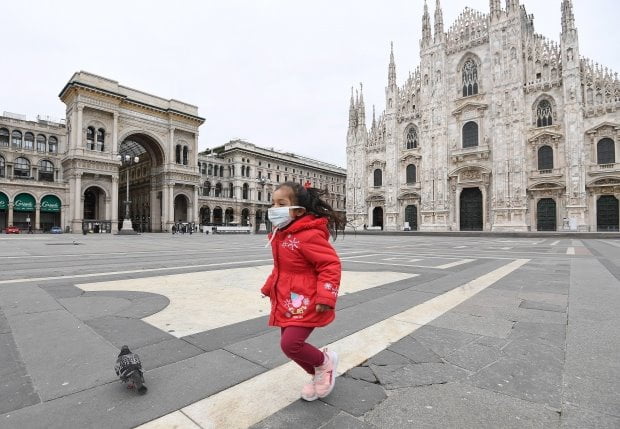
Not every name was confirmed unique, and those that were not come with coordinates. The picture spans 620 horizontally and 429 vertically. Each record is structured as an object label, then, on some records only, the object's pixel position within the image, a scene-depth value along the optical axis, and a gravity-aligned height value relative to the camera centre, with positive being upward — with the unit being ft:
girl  6.31 -1.14
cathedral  95.91 +27.94
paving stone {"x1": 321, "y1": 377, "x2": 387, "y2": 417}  6.12 -3.40
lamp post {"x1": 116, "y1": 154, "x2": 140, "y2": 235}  108.78 -2.00
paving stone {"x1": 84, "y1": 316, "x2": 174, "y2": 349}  9.05 -3.20
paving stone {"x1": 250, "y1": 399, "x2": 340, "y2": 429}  5.53 -3.38
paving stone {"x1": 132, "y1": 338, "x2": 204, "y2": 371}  7.76 -3.25
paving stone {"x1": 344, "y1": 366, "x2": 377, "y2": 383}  7.17 -3.39
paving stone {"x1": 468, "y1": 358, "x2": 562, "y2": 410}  6.48 -3.40
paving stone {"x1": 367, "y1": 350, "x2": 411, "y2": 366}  7.94 -3.36
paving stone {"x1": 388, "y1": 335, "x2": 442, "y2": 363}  8.14 -3.38
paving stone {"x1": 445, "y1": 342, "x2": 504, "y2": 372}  7.89 -3.40
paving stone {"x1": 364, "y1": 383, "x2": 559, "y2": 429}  5.54 -3.37
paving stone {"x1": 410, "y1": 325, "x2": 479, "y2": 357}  8.90 -3.39
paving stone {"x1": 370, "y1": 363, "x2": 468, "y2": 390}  7.00 -3.38
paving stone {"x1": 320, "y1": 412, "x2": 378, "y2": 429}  5.49 -3.39
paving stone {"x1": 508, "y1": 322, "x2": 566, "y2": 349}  9.47 -3.40
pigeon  6.27 -2.82
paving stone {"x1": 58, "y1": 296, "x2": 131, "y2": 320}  11.50 -3.13
